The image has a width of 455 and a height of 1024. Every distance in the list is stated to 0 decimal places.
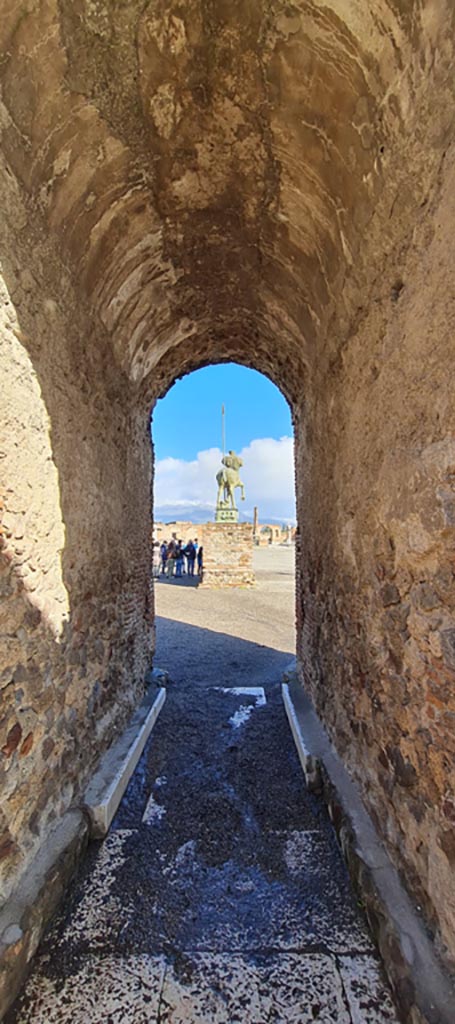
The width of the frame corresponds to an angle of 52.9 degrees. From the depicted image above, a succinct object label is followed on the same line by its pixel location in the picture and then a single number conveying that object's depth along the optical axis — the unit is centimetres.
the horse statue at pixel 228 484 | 1704
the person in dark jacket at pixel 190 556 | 1822
